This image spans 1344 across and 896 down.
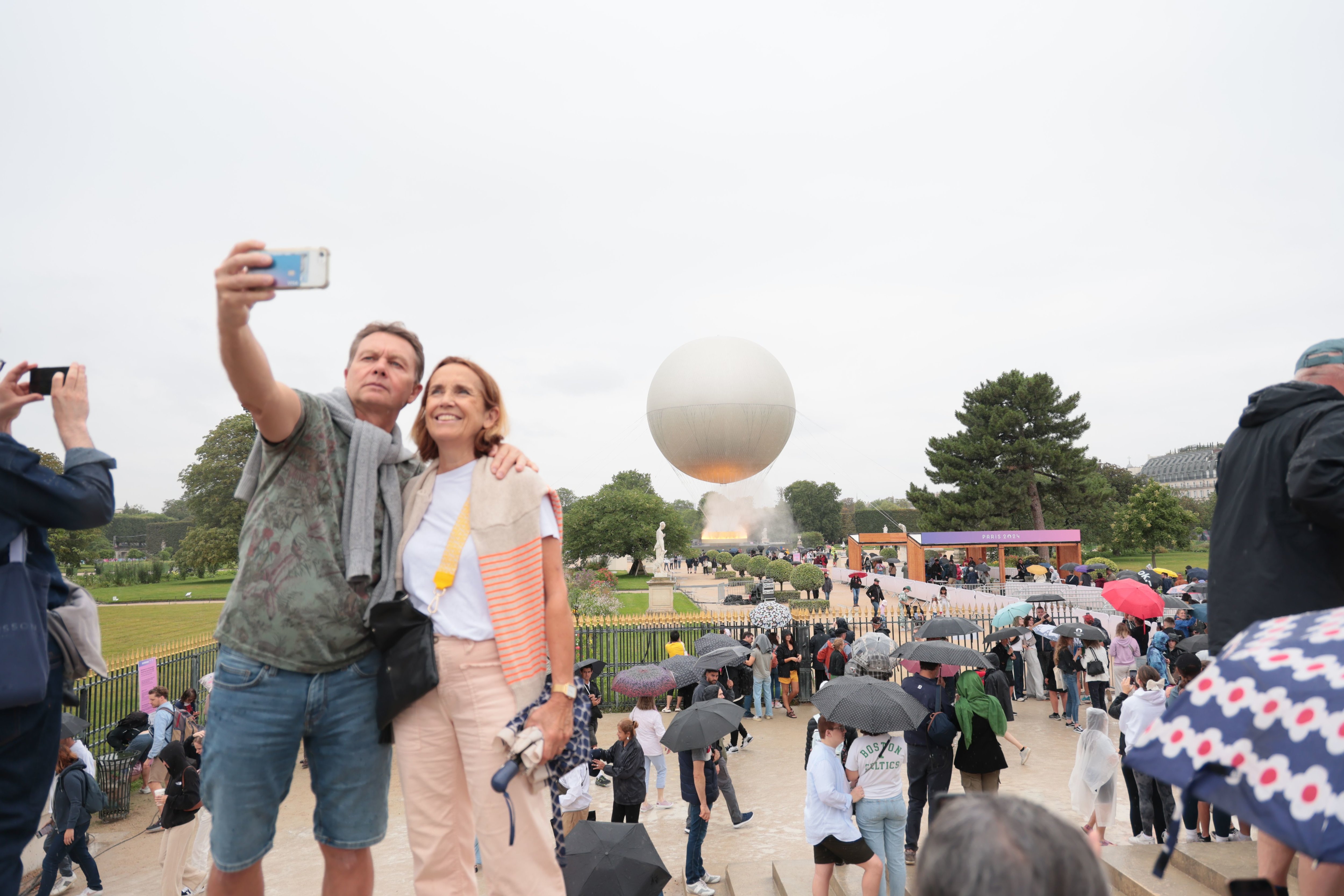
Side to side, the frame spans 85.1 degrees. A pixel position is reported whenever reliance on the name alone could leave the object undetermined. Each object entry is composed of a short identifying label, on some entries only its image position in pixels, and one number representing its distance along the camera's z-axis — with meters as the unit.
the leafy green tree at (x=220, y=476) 39.53
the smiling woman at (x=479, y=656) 2.22
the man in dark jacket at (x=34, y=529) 1.97
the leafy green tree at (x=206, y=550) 35.41
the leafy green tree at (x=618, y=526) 49.34
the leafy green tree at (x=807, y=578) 30.31
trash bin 10.29
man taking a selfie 2.05
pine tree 47.19
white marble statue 43.97
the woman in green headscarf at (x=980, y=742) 7.24
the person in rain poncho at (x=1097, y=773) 6.90
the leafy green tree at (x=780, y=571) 37.03
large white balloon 46.91
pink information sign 12.11
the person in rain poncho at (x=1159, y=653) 12.20
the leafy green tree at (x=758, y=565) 38.28
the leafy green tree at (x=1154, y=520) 46.03
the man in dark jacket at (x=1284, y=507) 1.97
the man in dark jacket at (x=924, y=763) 7.54
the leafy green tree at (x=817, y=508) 104.44
